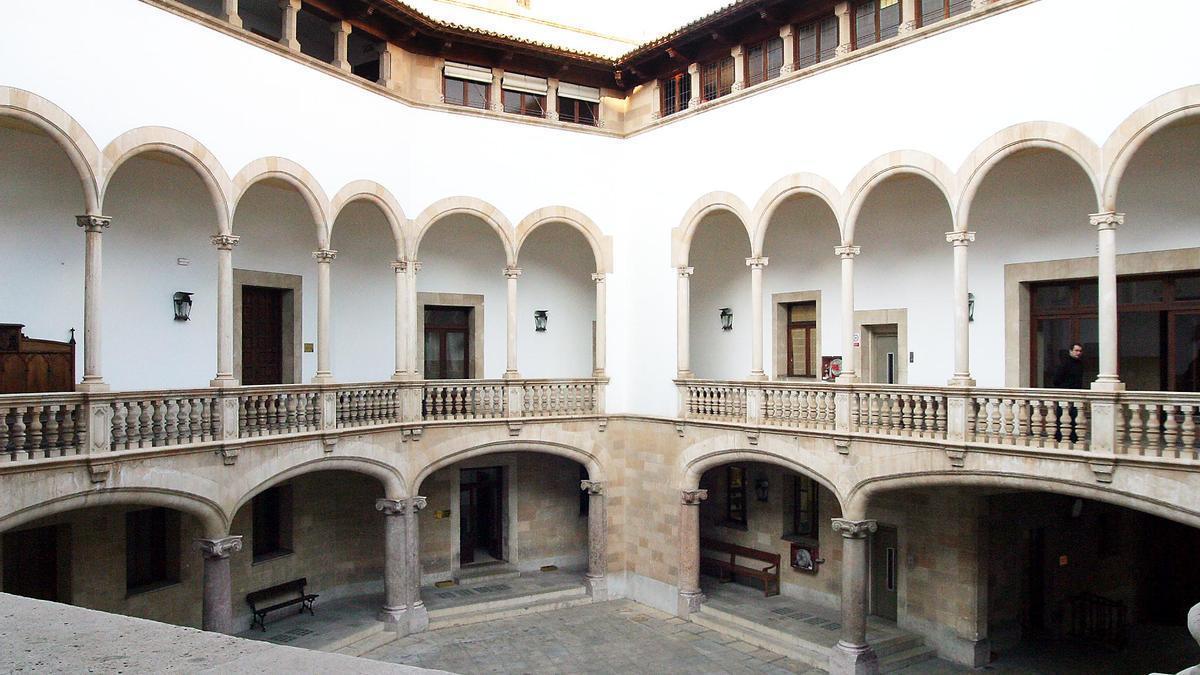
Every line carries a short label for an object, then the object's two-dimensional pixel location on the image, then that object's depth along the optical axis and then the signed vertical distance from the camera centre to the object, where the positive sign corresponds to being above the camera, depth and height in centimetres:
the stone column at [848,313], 1325 +51
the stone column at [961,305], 1188 +56
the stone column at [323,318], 1391 +47
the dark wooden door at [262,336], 1524 +20
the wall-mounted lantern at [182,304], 1369 +70
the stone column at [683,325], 1634 +40
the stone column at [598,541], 1725 -400
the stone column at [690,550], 1622 -395
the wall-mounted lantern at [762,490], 1728 -298
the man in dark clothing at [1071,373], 1266 -43
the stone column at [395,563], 1502 -388
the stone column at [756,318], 1479 +48
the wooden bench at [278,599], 1467 -456
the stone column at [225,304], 1212 +62
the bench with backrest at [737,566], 1684 -456
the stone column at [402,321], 1515 +46
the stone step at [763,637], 1388 -513
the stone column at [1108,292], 1022 +64
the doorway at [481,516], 1862 -380
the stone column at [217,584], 1173 -332
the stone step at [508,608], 1575 -510
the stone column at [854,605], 1315 -409
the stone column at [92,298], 1033 +61
